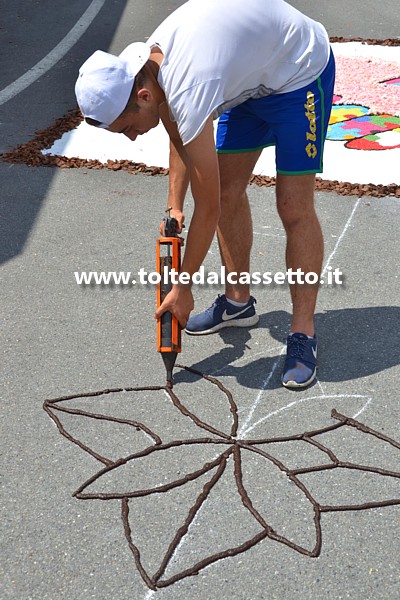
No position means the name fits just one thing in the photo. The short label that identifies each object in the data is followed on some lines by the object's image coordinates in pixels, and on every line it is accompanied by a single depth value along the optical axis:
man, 2.93
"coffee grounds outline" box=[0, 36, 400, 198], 5.62
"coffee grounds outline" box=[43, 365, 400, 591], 2.74
